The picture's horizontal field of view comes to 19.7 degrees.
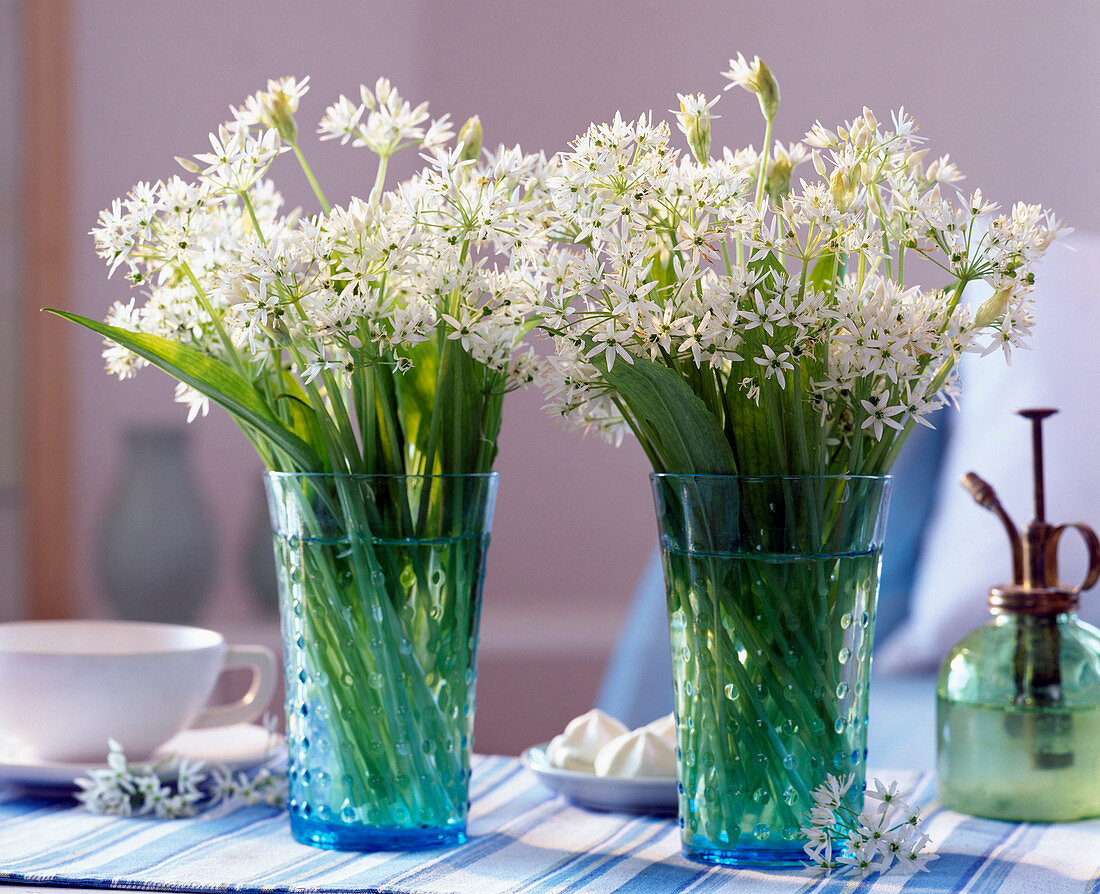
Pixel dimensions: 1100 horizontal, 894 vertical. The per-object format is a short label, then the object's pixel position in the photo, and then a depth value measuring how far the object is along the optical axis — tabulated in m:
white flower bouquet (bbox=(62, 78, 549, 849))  1.15
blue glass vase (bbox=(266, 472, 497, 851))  1.17
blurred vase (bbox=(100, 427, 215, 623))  2.92
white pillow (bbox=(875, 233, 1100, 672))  2.08
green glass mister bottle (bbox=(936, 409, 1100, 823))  1.23
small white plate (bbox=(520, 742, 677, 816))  1.25
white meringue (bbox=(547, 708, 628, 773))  1.28
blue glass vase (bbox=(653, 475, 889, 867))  1.15
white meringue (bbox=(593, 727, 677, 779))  1.26
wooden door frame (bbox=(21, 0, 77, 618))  3.09
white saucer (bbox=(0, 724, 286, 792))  1.26
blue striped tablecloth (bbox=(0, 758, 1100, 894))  1.14
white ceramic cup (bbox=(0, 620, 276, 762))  1.25
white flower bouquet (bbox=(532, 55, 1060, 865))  1.13
